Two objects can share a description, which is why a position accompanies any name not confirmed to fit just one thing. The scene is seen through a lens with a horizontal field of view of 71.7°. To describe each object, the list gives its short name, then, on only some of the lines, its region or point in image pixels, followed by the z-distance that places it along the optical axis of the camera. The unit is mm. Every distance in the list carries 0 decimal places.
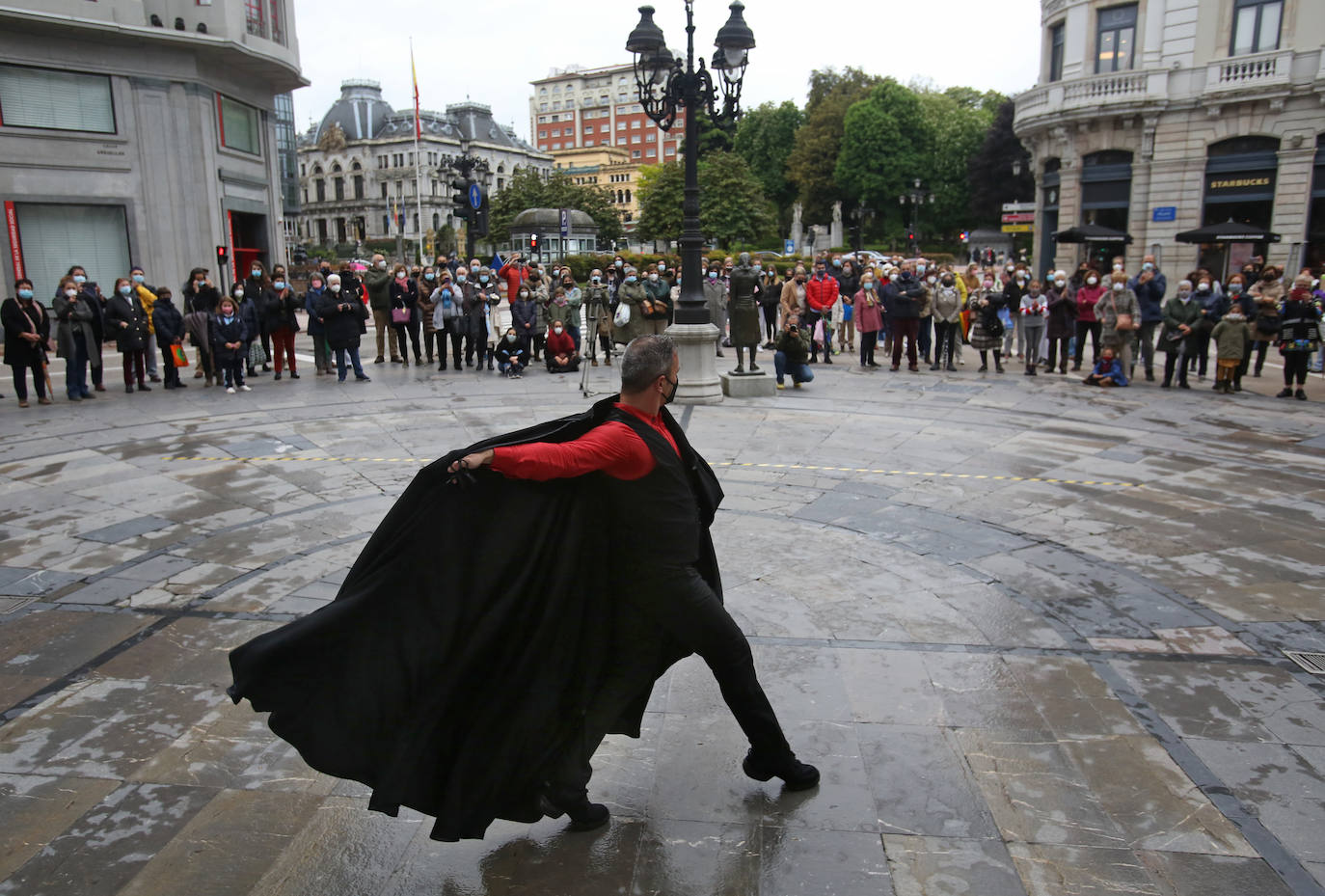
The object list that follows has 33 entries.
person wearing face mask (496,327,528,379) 16250
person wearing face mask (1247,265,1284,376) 14531
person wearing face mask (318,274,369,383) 15195
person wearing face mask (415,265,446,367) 17047
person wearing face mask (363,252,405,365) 17016
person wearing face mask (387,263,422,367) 16953
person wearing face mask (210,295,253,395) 14367
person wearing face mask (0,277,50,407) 12891
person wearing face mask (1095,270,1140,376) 15102
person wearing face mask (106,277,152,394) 14062
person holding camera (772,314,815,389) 14320
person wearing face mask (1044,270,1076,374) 16047
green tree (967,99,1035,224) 61406
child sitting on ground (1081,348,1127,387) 15062
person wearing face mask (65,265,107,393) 13883
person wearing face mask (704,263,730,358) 18984
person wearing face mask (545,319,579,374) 16734
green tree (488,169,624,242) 74688
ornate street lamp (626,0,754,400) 12781
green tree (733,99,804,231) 84000
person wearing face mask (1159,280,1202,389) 14695
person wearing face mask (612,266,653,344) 16750
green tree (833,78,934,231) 66250
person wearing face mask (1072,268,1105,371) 15867
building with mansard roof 115938
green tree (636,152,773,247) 60812
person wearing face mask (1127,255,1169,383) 15523
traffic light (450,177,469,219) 22234
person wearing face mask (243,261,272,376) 15727
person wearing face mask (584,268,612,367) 17125
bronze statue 15492
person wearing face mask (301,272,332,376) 15359
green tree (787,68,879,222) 72688
